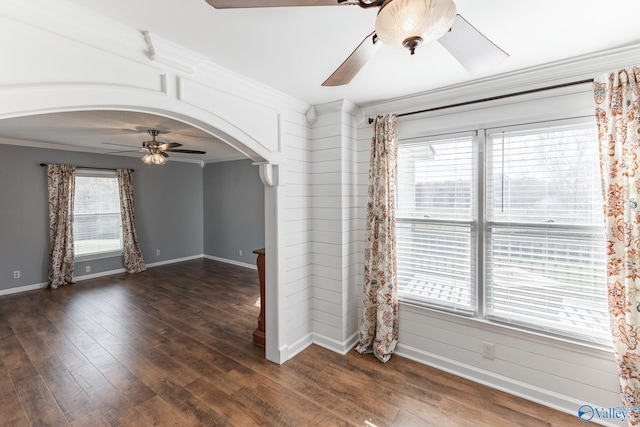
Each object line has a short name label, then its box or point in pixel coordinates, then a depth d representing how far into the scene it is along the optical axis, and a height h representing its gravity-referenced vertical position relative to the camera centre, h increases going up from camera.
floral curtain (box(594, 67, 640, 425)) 1.82 -0.03
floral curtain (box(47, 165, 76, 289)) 5.09 -0.22
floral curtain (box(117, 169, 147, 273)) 5.92 -0.32
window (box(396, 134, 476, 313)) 2.55 -0.15
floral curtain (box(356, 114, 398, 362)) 2.76 -0.38
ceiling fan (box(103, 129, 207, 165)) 3.88 +0.85
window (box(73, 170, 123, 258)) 5.52 -0.08
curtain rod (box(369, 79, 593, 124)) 2.05 +0.89
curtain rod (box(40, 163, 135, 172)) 5.05 +0.84
